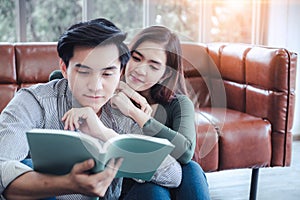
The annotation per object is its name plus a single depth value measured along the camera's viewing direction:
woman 1.24
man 0.95
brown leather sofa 2.23
